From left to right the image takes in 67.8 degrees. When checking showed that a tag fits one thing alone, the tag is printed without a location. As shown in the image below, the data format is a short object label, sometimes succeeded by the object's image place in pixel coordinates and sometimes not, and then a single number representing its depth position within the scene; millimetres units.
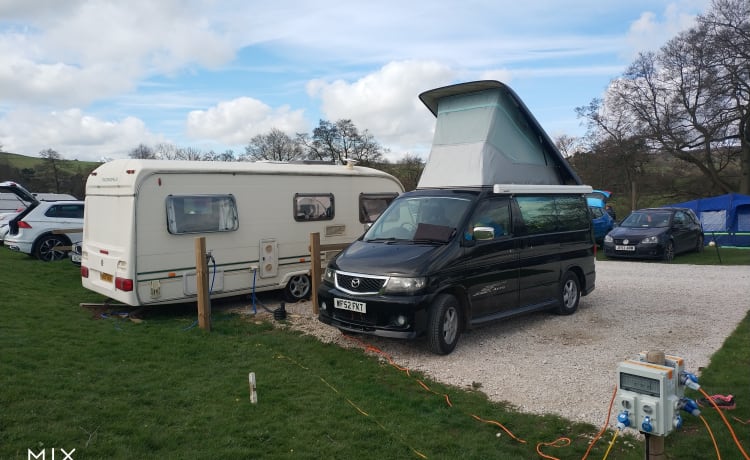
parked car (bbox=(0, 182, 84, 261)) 14188
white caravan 8328
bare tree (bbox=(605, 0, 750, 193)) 27953
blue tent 19828
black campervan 6680
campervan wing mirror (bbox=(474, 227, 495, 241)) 7102
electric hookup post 3223
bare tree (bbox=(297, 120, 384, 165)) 45375
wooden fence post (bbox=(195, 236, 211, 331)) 7762
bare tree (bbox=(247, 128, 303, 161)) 49156
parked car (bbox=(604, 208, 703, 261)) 16250
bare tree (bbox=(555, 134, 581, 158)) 47962
